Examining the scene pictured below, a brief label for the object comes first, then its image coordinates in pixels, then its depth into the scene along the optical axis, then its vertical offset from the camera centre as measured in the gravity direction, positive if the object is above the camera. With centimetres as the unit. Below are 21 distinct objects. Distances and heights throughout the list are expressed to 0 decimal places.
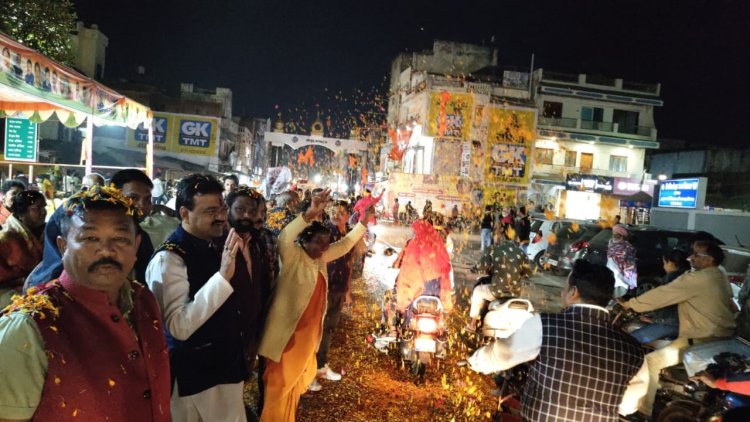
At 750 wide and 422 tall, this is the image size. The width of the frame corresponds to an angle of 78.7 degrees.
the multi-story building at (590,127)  3747 +641
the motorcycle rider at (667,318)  509 -128
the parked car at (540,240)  1454 -135
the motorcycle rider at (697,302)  445 -89
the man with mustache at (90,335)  150 -64
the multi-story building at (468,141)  3256 +387
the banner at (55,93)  550 +98
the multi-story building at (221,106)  3981 +564
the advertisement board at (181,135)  3073 +216
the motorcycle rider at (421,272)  593 -110
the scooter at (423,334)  543 -176
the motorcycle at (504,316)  566 -150
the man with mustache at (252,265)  306 -70
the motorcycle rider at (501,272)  614 -105
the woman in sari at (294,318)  370 -116
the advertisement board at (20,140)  841 +24
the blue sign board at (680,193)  1575 +62
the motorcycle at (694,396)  366 -167
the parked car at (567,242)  1291 -117
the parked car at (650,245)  1160 -97
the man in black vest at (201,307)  252 -79
